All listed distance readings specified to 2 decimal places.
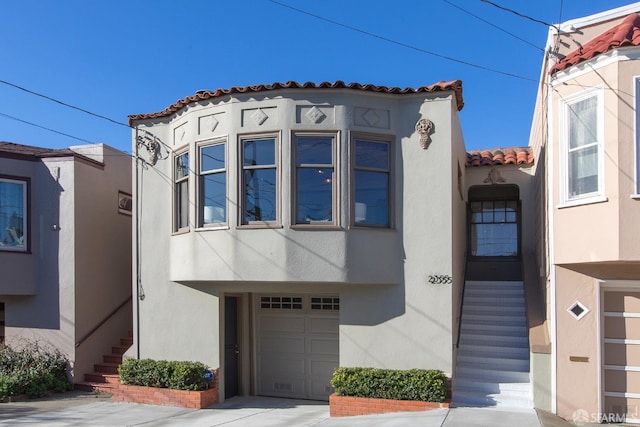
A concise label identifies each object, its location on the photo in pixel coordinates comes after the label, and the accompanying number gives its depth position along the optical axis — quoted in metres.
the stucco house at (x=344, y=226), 9.76
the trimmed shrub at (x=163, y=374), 10.63
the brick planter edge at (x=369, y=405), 9.11
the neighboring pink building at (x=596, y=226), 7.89
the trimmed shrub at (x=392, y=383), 9.12
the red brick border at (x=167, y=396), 10.54
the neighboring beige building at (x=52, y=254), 12.66
